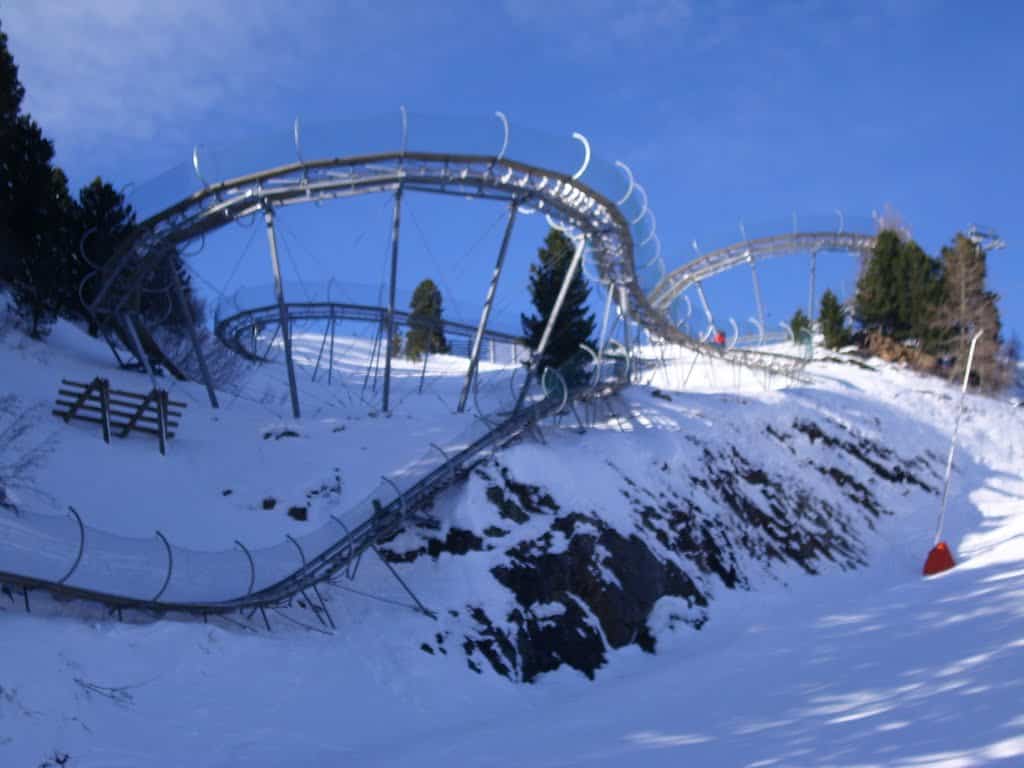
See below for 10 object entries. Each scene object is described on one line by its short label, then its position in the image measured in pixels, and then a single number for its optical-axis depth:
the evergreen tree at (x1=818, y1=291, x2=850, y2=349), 37.81
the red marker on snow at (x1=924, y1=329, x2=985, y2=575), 18.44
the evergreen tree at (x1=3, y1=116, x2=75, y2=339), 24.38
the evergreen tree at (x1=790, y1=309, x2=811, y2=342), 45.24
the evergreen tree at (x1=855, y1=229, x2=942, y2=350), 35.50
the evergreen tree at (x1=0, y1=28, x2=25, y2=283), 23.42
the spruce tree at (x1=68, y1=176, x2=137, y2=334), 26.19
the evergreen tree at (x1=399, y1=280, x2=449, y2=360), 53.56
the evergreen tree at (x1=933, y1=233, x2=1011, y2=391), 34.09
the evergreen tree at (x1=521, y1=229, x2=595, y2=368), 29.67
